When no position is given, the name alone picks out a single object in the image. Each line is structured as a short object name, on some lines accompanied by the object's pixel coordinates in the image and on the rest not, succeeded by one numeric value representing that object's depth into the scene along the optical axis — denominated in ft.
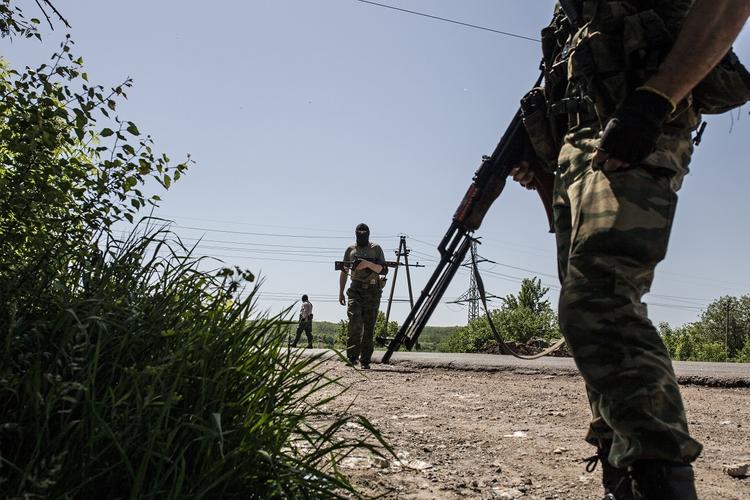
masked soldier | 27.04
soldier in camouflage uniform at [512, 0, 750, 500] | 4.94
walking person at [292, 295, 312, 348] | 62.70
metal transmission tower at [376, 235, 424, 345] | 106.41
